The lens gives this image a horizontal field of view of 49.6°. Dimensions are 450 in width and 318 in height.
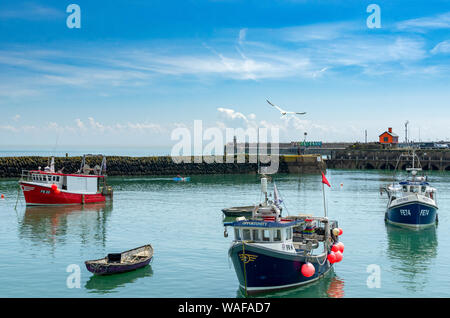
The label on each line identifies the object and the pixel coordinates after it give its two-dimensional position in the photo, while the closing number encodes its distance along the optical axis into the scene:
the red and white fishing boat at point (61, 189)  58.28
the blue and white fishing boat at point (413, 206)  43.62
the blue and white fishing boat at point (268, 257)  23.67
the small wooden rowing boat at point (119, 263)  27.97
